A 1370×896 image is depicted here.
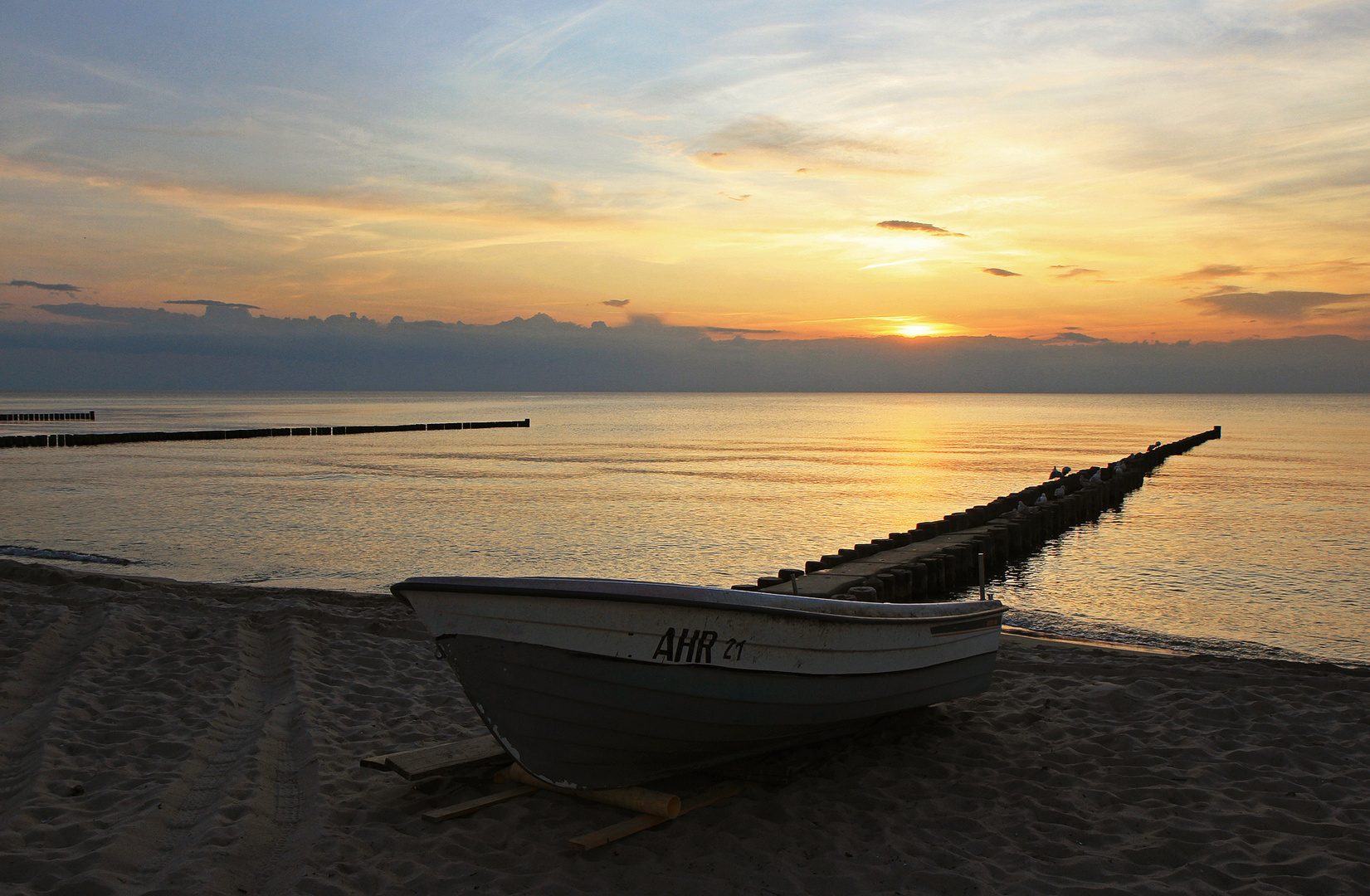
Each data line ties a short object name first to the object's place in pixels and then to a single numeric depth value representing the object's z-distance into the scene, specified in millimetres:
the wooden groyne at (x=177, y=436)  54219
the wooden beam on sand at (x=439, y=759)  6656
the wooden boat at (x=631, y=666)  6059
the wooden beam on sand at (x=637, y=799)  6242
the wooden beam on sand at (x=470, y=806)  6309
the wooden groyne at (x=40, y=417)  90344
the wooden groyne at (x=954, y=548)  13720
